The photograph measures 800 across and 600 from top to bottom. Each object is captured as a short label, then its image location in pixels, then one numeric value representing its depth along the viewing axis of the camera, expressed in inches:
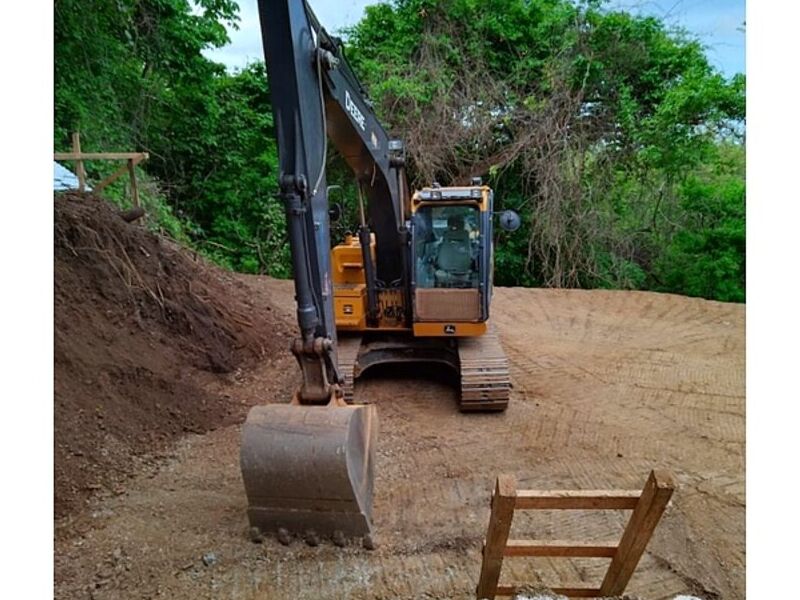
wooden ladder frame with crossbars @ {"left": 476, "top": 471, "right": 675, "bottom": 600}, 84.7
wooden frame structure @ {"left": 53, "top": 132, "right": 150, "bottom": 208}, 277.4
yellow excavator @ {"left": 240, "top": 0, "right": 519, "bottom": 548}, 120.7
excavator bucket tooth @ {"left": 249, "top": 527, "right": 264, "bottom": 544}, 128.3
